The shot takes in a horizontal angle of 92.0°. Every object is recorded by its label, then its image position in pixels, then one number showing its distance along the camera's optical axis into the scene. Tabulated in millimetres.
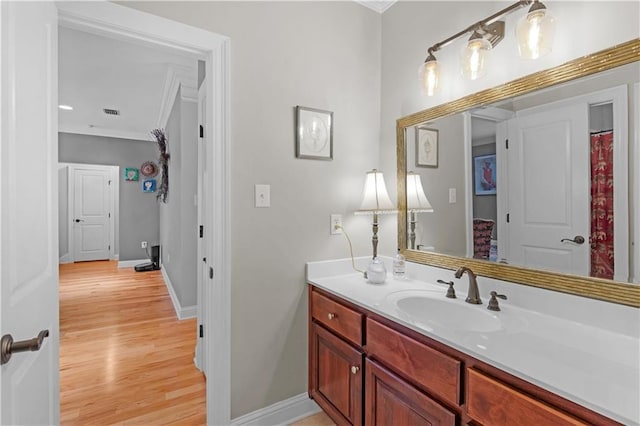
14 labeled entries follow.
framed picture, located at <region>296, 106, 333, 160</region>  1782
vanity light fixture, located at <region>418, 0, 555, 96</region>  1152
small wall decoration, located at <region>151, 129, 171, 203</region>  4117
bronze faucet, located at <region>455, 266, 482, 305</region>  1361
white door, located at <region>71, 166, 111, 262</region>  6227
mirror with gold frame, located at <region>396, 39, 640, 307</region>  1049
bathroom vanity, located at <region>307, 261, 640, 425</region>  764
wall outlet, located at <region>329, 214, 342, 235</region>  1923
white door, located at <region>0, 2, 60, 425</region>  741
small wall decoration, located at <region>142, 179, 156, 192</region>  6148
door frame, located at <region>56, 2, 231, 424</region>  1550
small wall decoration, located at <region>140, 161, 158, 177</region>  5961
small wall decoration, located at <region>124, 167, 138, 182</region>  6152
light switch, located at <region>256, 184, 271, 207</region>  1669
